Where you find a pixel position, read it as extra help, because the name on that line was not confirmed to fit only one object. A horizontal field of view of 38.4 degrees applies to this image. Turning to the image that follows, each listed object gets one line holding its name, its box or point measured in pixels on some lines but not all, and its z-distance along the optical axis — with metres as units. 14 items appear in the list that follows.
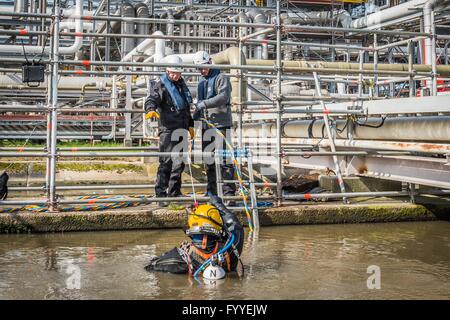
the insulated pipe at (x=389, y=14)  20.02
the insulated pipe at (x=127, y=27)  19.32
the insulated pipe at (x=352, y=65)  14.14
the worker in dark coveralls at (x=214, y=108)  8.38
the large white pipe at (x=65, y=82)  17.98
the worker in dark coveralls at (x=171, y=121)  8.30
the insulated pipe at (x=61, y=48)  16.28
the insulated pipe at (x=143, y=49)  15.18
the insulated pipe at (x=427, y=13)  18.38
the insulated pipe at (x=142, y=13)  20.45
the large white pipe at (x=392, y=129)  7.52
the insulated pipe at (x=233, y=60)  9.48
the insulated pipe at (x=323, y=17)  23.53
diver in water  5.65
